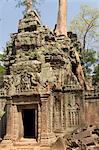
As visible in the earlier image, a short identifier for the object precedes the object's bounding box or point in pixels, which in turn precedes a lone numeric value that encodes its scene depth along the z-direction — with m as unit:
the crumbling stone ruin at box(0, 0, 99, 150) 15.86
